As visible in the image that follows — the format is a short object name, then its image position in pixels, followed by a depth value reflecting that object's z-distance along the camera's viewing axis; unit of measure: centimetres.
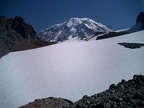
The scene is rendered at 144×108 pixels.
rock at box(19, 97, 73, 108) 730
